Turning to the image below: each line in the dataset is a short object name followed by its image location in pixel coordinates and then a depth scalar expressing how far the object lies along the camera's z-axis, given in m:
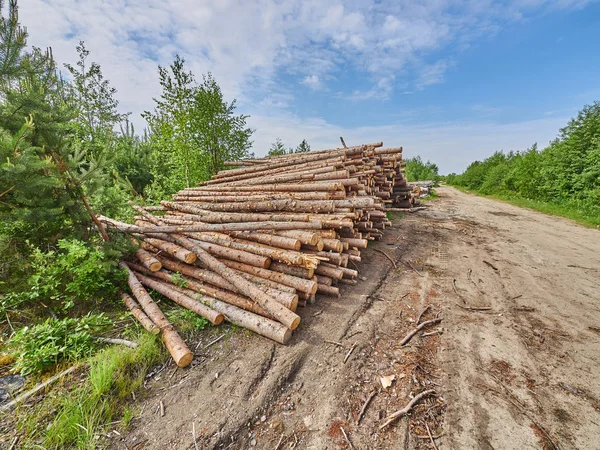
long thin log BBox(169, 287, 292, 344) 3.26
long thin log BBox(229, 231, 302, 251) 4.38
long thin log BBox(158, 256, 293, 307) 3.69
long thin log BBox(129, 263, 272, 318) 3.67
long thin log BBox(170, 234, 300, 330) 3.32
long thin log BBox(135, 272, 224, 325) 3.53
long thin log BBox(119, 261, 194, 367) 2.91
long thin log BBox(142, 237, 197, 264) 4.34
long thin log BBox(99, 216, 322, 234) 4.76
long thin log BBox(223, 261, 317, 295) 3.91
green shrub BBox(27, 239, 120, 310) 3.64
